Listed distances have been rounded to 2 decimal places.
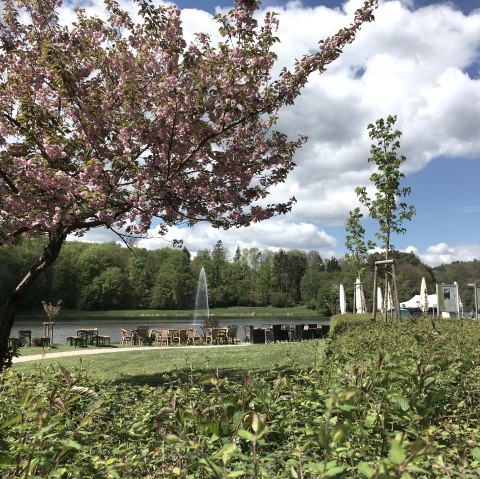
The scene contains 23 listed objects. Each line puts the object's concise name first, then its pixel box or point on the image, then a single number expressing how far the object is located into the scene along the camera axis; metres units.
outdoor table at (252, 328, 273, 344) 21.62
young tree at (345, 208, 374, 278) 25.73
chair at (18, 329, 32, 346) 22.91
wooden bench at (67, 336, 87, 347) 21.77
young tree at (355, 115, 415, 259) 19.02
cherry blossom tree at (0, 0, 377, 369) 6.82
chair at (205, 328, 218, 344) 22.58
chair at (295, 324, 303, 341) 21.37
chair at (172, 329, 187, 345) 23.26
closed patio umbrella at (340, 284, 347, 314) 27.06
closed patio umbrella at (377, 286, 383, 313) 28.95
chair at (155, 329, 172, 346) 22.95
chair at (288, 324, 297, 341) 21.60
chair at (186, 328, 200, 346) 22.78
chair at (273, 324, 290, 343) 21.23
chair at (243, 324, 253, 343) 22.44
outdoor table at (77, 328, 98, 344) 22.90
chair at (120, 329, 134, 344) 24.40
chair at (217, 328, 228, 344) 22.72
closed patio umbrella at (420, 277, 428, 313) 28.63
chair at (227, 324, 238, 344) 22.75
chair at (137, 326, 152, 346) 23.36
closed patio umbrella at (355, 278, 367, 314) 24.08
